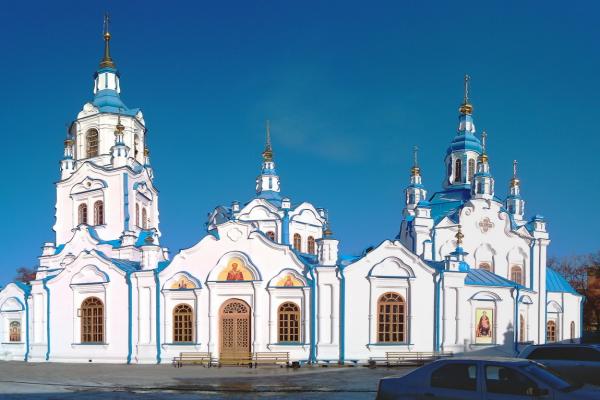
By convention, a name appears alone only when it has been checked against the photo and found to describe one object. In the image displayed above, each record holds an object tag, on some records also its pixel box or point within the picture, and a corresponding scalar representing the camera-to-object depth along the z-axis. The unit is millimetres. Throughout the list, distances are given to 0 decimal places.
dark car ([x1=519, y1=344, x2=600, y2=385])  14372
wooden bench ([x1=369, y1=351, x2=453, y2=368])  25016
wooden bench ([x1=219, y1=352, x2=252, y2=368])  25391
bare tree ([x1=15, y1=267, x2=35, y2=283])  58644
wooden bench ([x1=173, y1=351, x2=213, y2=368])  25344
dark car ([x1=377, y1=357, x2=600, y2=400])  8979
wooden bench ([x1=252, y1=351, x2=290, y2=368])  24859
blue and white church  25609
